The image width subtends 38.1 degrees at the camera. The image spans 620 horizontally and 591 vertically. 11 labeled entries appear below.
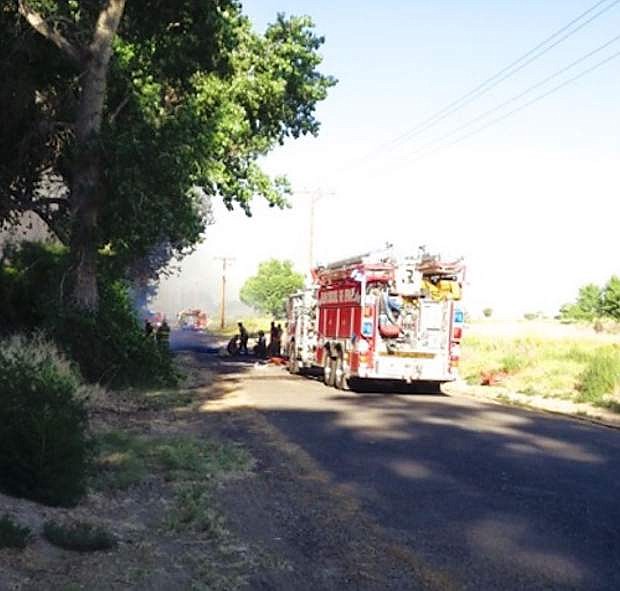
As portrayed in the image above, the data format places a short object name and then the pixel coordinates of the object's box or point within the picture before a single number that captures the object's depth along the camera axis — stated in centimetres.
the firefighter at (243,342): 4098
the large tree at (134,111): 1806
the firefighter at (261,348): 3977
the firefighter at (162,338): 2202
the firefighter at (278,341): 3700
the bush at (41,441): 705
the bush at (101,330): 1806
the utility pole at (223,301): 10848
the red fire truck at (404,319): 2141
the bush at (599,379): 2225
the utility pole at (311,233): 5106
